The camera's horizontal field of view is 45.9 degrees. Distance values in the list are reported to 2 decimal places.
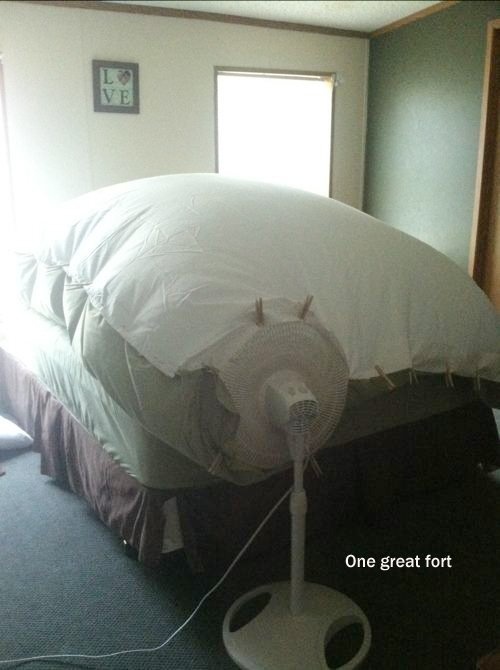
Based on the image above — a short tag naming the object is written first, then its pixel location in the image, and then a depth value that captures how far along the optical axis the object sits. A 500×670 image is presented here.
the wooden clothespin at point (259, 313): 1.21
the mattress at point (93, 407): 1.45
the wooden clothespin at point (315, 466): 1.46
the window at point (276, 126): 3.83
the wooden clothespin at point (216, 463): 1.28
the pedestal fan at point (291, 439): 1.20
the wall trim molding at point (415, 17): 3.44
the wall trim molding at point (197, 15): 3.25
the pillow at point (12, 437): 2.40
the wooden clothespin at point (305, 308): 1.25
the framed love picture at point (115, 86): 3.38
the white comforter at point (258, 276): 1.28
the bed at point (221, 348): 1.28
